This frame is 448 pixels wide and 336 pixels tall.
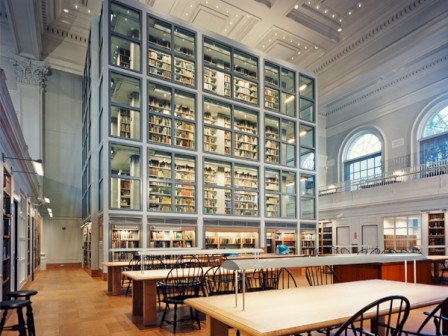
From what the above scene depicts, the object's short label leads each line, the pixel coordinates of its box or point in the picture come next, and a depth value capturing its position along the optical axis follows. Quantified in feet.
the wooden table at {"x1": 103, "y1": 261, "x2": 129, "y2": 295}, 21.50
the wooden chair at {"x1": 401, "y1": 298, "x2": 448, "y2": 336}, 7.42
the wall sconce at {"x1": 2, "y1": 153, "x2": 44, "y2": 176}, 15.92
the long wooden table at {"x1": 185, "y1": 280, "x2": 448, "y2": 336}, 6.19
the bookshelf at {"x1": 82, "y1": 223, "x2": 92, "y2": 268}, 38.83
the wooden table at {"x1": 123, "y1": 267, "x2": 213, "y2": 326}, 14.05
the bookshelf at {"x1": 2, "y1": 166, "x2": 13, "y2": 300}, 16.33
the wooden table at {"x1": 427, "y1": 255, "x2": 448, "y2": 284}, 24.18
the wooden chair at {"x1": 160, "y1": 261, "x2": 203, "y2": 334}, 13.71
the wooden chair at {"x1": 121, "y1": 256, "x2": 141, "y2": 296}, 21.74
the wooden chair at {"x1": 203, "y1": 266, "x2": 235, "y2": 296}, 13.51
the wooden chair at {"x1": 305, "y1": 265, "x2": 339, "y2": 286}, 12.49
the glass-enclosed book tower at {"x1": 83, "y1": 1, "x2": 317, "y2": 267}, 32.17
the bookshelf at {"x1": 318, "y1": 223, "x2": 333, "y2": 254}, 50.91
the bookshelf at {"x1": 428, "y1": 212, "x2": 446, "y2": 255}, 35.94
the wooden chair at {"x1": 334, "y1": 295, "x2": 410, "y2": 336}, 6.22
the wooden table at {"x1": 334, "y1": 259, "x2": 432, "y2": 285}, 16.90
